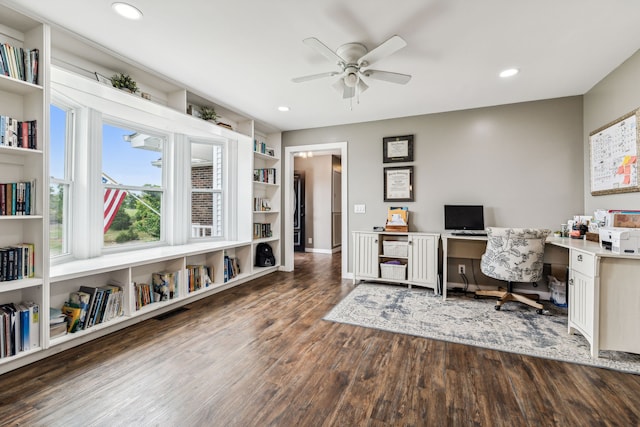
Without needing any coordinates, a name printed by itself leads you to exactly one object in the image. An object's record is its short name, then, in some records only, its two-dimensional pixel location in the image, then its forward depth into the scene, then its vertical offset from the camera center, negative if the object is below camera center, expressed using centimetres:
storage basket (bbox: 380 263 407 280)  392 -80
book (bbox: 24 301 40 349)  199 -78
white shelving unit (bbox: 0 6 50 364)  201 +37
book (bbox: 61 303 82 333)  225 -83
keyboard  353 -25
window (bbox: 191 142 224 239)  399 +30
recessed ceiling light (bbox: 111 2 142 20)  192 +135
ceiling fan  214 +119
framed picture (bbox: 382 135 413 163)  420 +92
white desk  202 -62
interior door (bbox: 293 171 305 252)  725 +17
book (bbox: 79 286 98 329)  235 -78
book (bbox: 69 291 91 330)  231 -74
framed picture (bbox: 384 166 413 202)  420 +41
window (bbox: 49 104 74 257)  256 +30
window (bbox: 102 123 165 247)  305 +29
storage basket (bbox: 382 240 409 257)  394 -49
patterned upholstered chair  286 -42
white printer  201 -20
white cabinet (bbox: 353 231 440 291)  374 -62
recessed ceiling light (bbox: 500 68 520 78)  278 +136
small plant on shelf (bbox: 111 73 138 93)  260 +117
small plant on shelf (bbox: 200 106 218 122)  355 +120
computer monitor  373 -6
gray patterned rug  218 -104
